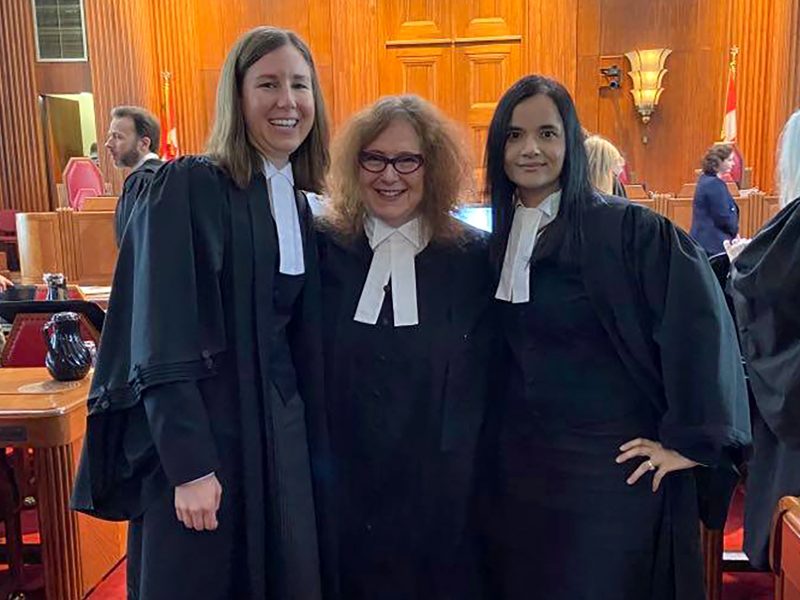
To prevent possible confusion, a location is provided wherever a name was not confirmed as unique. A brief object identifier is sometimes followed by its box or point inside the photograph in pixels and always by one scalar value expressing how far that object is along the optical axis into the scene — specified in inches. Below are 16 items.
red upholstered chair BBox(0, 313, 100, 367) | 135.5
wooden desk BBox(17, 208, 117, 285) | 327.0
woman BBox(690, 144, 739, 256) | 268.8
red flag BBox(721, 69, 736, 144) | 390.6
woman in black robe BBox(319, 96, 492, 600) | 79.9
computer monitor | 85.7
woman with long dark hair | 71.5
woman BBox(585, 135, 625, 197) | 172.2
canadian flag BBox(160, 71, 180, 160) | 417.1
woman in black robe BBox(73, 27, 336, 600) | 65.7
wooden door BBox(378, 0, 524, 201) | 431.2
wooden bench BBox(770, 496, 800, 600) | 54.5
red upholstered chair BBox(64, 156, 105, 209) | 393.4
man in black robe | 200.1
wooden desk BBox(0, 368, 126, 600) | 102.7
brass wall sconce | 410.6
